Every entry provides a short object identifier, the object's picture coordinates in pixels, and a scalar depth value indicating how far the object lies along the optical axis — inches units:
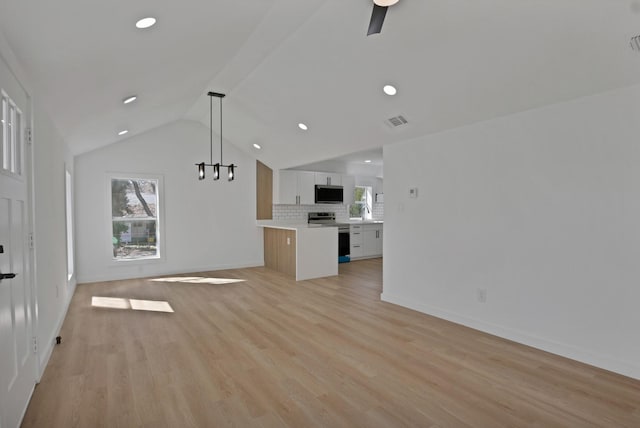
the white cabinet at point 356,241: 333.1
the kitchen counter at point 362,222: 339.6
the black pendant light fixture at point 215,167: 205.2
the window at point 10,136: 78.4
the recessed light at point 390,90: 144.9
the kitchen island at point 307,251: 250.5
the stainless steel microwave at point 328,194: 317.4
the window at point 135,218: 252.5
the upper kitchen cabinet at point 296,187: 301.3
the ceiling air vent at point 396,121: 163.9
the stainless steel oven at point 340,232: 324.2
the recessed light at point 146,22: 85.7
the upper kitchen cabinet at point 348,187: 335.9
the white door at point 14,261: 74.3
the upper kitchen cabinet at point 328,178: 319.0
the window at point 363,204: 373.7
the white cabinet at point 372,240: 343.0
